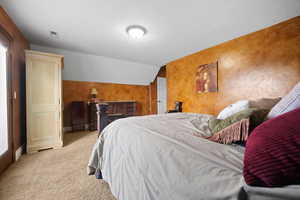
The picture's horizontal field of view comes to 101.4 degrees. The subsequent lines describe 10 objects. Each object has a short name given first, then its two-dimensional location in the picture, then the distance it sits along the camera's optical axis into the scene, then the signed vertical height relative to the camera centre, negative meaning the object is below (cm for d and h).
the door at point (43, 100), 228 -1
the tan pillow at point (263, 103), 130 -5
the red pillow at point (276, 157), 38 -20
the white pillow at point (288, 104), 72 -3
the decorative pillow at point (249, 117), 81 -13
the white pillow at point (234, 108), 124 -10
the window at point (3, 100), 178 -1
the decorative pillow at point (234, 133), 76 -22
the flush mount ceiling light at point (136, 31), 222 +127
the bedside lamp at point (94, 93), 420 +21
